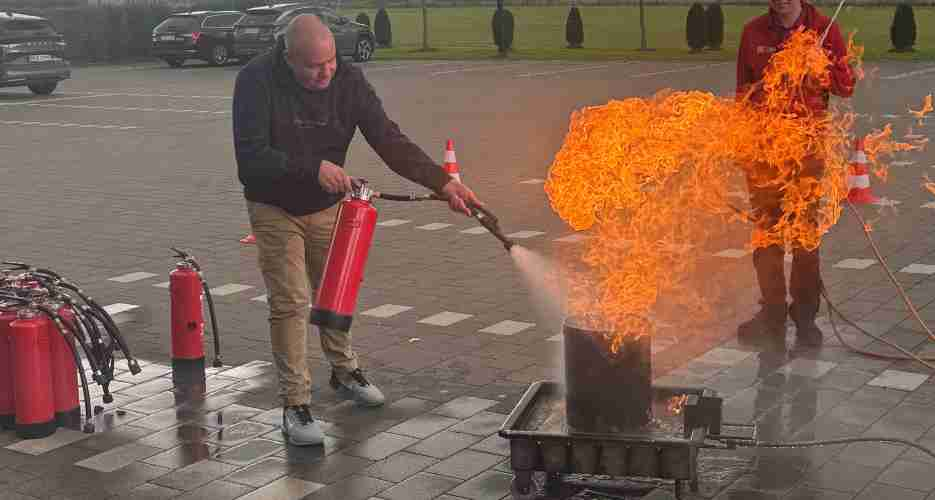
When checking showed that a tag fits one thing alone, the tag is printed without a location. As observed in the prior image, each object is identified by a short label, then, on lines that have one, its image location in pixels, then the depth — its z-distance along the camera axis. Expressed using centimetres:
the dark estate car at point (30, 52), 2617
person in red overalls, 754
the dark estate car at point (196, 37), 3616
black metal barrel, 546
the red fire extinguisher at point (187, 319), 743
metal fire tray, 528
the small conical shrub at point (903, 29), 3431
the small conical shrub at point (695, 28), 3806
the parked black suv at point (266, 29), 3506
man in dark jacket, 615
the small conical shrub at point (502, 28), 3841
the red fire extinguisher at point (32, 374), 639
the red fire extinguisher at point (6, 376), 652
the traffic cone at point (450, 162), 1376
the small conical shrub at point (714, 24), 3816
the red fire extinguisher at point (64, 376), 655
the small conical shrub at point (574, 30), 4116
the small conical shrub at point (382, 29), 4422
